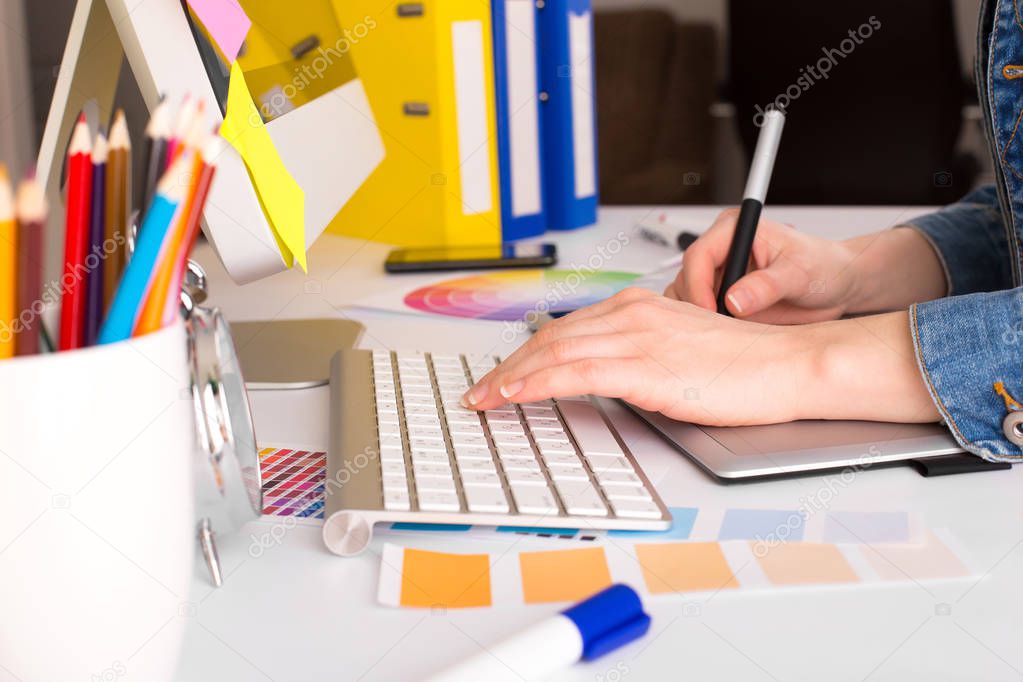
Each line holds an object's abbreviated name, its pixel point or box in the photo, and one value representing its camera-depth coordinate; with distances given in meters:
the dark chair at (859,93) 2.55
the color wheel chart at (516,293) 0.97
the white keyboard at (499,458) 0.52
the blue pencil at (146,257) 0.32
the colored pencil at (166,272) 0.34
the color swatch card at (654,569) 0.47
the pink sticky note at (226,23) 0.65
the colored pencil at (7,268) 0.31
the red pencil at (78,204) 0.37
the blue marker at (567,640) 0.39
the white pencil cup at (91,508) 0.33
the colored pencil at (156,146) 0.35
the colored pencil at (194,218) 0.34
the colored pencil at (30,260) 0.31
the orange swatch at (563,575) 0.46
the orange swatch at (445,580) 0.46
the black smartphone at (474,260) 1.16
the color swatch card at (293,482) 0.56
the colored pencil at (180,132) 0.34
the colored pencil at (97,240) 0.35
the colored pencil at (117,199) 0.37
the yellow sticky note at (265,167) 0.65
